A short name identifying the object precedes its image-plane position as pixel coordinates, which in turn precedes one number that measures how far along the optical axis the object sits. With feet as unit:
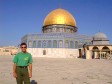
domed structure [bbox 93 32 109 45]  67.28
